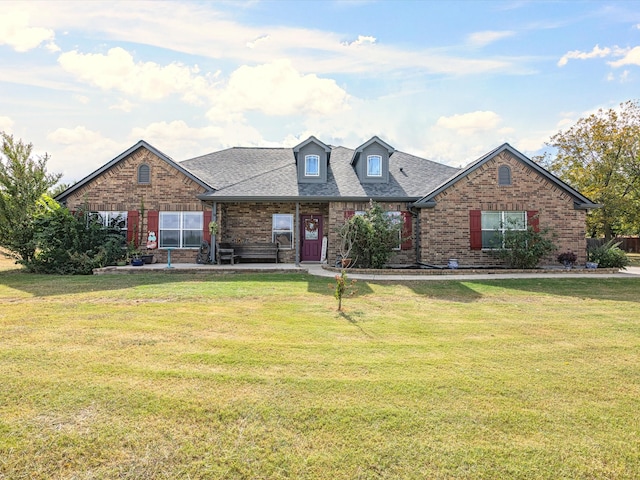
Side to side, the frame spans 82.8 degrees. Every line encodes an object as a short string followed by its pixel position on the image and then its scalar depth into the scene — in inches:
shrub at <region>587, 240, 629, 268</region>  590.9
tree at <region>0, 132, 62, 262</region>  554.6
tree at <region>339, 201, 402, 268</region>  536.4
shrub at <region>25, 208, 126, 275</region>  530.9
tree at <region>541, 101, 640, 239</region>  916.6
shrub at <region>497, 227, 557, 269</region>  550.9
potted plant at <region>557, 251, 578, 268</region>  577.3
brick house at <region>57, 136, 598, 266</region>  597.6
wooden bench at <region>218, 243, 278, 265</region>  631.8
